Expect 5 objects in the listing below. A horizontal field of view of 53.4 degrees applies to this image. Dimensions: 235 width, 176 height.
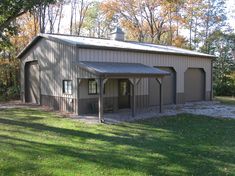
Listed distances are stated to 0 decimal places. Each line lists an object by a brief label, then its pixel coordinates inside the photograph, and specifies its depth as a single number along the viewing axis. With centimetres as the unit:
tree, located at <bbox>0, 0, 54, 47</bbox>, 1052
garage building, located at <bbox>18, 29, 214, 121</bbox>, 1154
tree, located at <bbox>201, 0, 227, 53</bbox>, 2890
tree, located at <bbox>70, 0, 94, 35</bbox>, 3019
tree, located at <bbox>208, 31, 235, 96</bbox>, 2392
